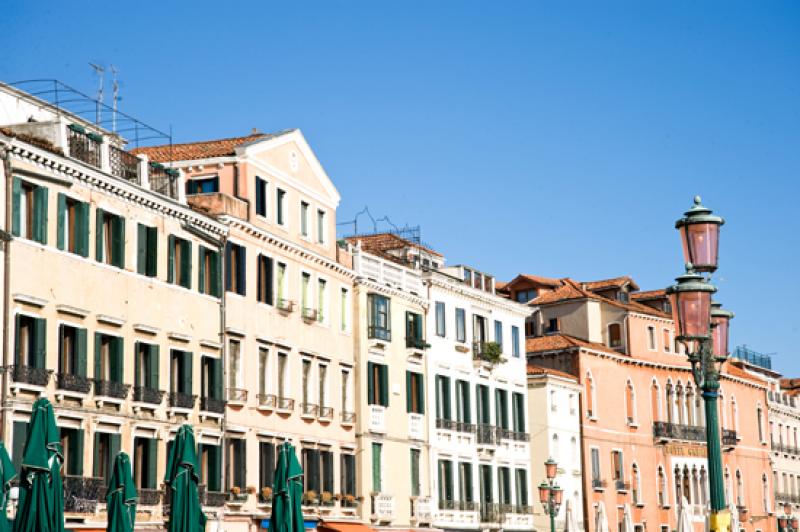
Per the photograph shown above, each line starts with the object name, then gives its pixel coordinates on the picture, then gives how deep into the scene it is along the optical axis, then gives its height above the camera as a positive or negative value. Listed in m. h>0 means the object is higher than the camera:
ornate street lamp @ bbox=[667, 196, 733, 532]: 15.34 +1.89
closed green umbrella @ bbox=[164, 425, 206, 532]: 26.75 +0.30
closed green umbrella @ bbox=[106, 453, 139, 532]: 25.33 +0.08
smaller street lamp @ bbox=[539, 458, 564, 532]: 41.83 +0.09
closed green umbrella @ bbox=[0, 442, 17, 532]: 22.55 +0.49
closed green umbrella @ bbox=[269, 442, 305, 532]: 30.77 +0.08
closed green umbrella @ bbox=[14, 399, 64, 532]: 21.73 +0.28
